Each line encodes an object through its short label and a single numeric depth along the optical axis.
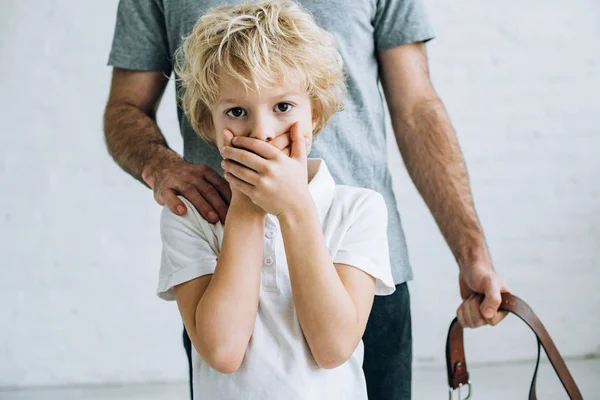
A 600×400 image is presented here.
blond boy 0.90
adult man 1.26
